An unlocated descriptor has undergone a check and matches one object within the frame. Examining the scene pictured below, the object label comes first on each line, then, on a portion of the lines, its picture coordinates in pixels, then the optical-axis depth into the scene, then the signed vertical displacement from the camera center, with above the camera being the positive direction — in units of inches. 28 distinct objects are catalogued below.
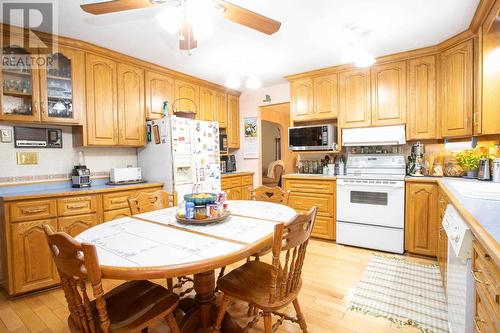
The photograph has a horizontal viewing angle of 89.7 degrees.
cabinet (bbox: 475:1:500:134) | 84.3 +26.4
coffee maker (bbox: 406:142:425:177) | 121.0 -1.3
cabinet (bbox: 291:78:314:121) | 146.1 +36.0
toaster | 118.4 -5.8
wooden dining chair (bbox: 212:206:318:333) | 47.9 -27.1
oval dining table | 39.5 -15.6
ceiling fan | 55.6 +34.4
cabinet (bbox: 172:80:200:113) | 144.9 +39.2
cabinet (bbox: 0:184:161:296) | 82.4 -23.3
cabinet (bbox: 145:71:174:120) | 130.4 +37.7
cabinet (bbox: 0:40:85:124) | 91.7 +29.1
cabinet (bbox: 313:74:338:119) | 138.5 +35.2
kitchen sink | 65.1 -9.6
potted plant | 105.9 -1.9
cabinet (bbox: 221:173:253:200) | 159.6 -15.7
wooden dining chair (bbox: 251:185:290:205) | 91.0 -12.7
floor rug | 69.8 -44.2
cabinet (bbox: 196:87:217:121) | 159.6 +36.5
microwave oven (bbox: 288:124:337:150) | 136.6 +12.9
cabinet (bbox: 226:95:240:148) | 180.5 +28.8
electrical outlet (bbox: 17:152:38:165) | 98.7 +2.6
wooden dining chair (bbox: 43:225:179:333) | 36.5 -26.1
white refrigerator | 120.6 +3.7
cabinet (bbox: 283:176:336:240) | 130.6 -20.9
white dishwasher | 43.6 -23.3
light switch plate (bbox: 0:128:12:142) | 94.7 +11.4
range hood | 122.3 +11.7
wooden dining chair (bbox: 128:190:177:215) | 79.4 -13.1
